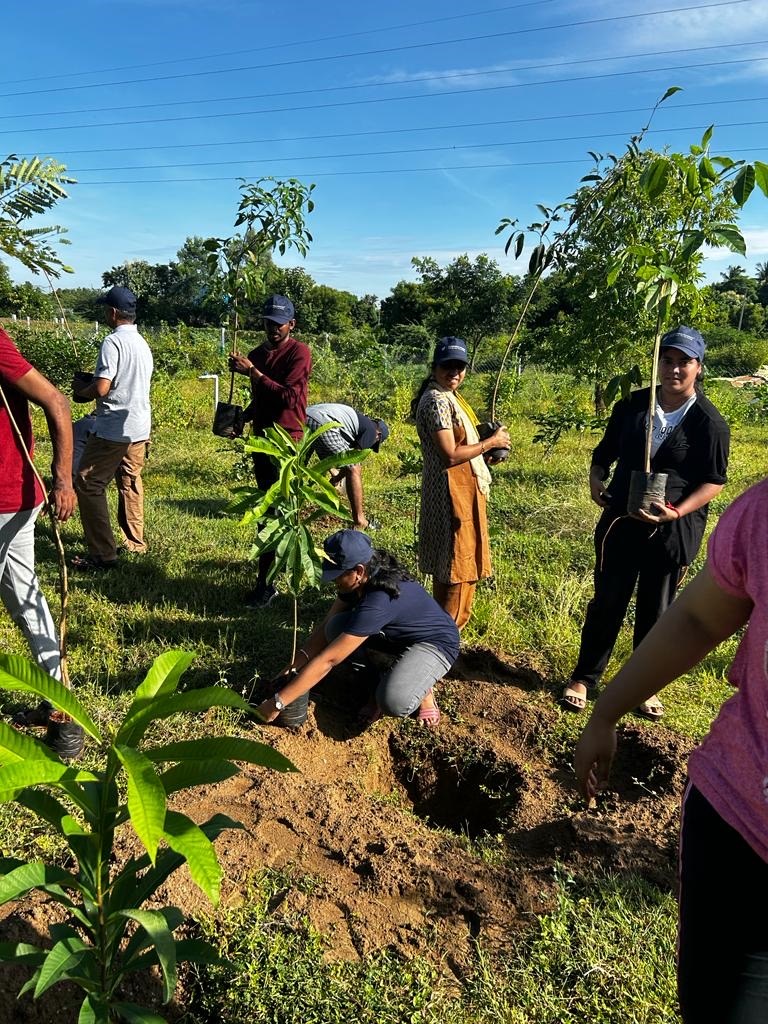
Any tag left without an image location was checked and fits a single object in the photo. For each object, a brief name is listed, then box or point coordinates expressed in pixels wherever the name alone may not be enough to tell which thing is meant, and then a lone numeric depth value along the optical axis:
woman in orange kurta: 3.43
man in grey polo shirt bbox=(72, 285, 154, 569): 4.64
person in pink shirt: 1.19
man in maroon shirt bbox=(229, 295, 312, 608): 4.29
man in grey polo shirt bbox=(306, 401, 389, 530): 5.22
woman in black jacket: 3.06
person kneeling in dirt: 3.00
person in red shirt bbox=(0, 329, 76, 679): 2.57
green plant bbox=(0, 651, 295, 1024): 1.29
